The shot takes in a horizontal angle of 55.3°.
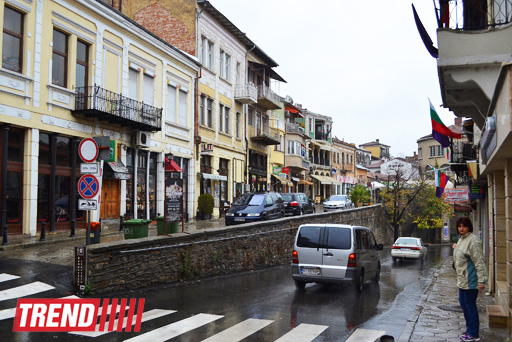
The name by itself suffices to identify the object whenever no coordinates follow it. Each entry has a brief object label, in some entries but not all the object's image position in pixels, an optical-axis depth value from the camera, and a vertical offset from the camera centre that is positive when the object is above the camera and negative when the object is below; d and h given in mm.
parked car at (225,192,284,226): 22406 -682
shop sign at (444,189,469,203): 21092 +18
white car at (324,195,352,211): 43062 -728
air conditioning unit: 23150 +2649
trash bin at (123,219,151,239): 13484 -982
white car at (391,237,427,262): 30844 -3467
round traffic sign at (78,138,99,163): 11898 +1060
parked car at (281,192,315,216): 30500 -598
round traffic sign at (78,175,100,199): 11773 +176
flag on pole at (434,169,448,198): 30784 +1055
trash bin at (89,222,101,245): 13555 -1123
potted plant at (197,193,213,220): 27641 -565
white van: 13016 -1648
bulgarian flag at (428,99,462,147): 19547 +2817
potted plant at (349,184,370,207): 51322 -122
